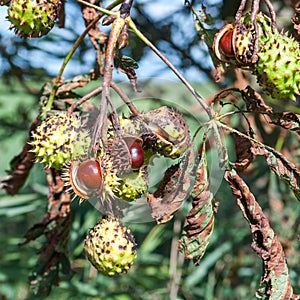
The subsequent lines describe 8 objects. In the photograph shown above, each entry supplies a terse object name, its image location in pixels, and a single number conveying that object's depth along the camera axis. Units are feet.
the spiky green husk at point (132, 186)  2.92
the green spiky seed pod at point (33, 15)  2.98
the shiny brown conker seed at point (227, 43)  2.82
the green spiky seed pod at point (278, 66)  2.76
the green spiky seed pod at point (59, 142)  2.90
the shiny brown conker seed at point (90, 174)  2.79
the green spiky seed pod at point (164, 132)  2.96
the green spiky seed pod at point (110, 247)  2.85
